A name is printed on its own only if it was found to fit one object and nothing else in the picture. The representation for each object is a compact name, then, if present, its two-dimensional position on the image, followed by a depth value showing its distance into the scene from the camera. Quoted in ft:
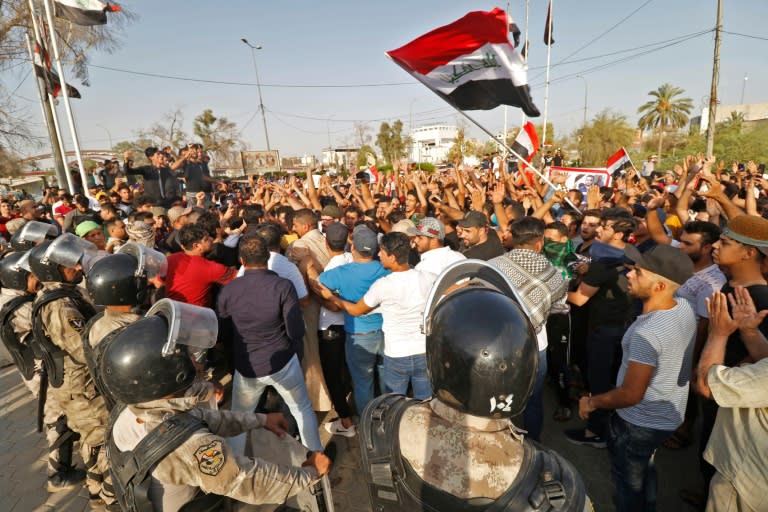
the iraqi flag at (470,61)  18.49
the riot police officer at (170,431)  5.33
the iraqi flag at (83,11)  33.24
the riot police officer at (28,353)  11.12
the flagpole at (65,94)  34.27
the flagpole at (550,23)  70.08
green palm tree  144.41
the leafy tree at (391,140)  213.05
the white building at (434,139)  299.73
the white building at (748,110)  194.18
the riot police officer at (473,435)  3.81
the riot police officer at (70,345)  9.61
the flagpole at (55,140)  39.93
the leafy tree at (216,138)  149.69
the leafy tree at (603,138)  132.87
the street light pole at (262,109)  105.70
